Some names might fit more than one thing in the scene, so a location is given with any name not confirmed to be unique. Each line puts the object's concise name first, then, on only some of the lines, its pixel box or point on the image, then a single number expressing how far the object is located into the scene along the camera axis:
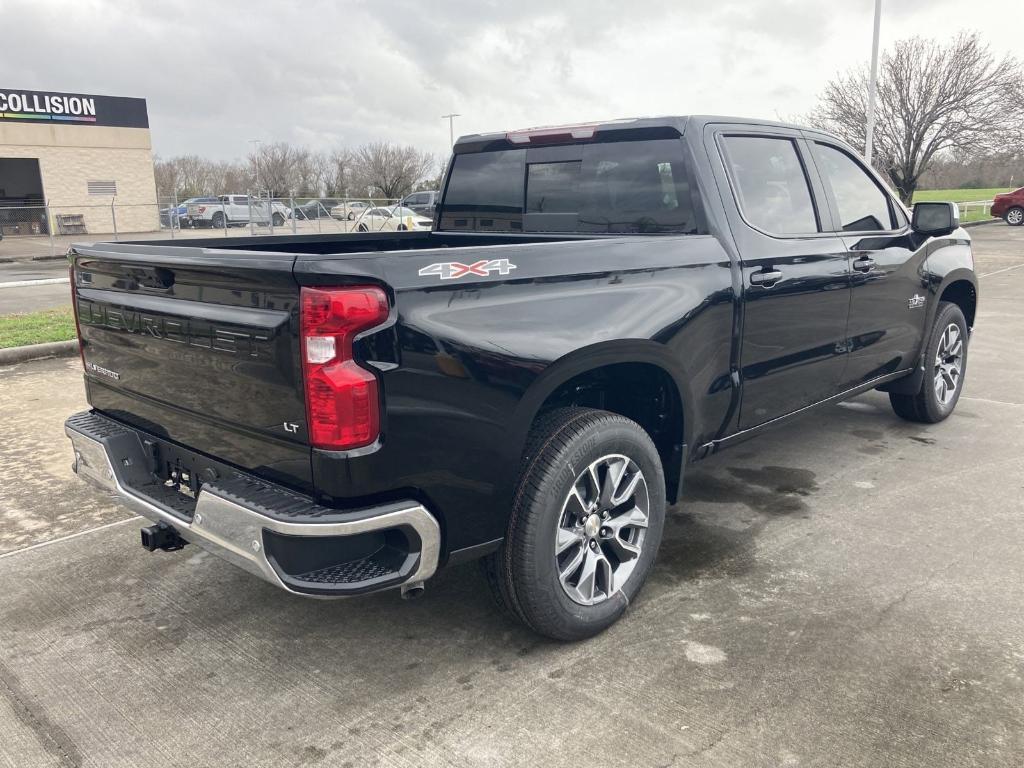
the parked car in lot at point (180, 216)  35.31
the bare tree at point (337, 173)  66.65
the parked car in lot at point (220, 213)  35.41
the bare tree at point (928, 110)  32.38
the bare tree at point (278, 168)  67.25
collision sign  32.56
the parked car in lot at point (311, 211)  32.66
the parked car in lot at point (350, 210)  34.41
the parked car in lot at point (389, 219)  27.45
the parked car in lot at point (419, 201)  32.49
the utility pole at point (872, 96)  22.72
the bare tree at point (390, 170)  61.34
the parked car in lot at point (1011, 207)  30.69
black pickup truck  2.42
